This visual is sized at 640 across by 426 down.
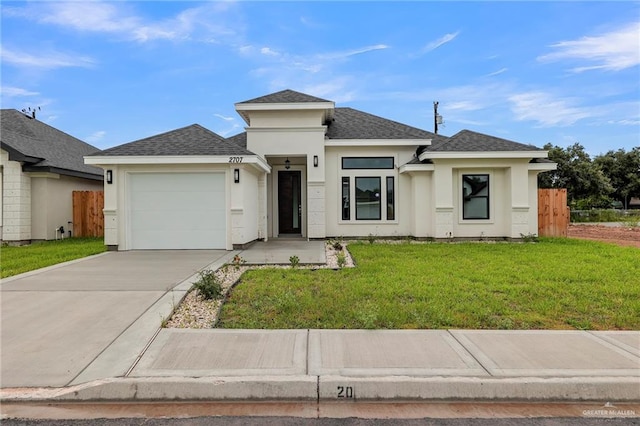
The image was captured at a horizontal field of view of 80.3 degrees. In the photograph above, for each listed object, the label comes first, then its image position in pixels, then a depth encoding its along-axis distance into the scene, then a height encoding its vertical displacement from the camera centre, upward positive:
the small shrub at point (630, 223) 23.17 -0.68
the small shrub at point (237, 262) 8.76 -1.16
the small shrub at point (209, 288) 6.05 -1.19
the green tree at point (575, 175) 34.53 +3.44
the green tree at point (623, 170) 42.78 +4.94
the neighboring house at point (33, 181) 14.20 +1.36
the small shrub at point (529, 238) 13.70 -0.91
